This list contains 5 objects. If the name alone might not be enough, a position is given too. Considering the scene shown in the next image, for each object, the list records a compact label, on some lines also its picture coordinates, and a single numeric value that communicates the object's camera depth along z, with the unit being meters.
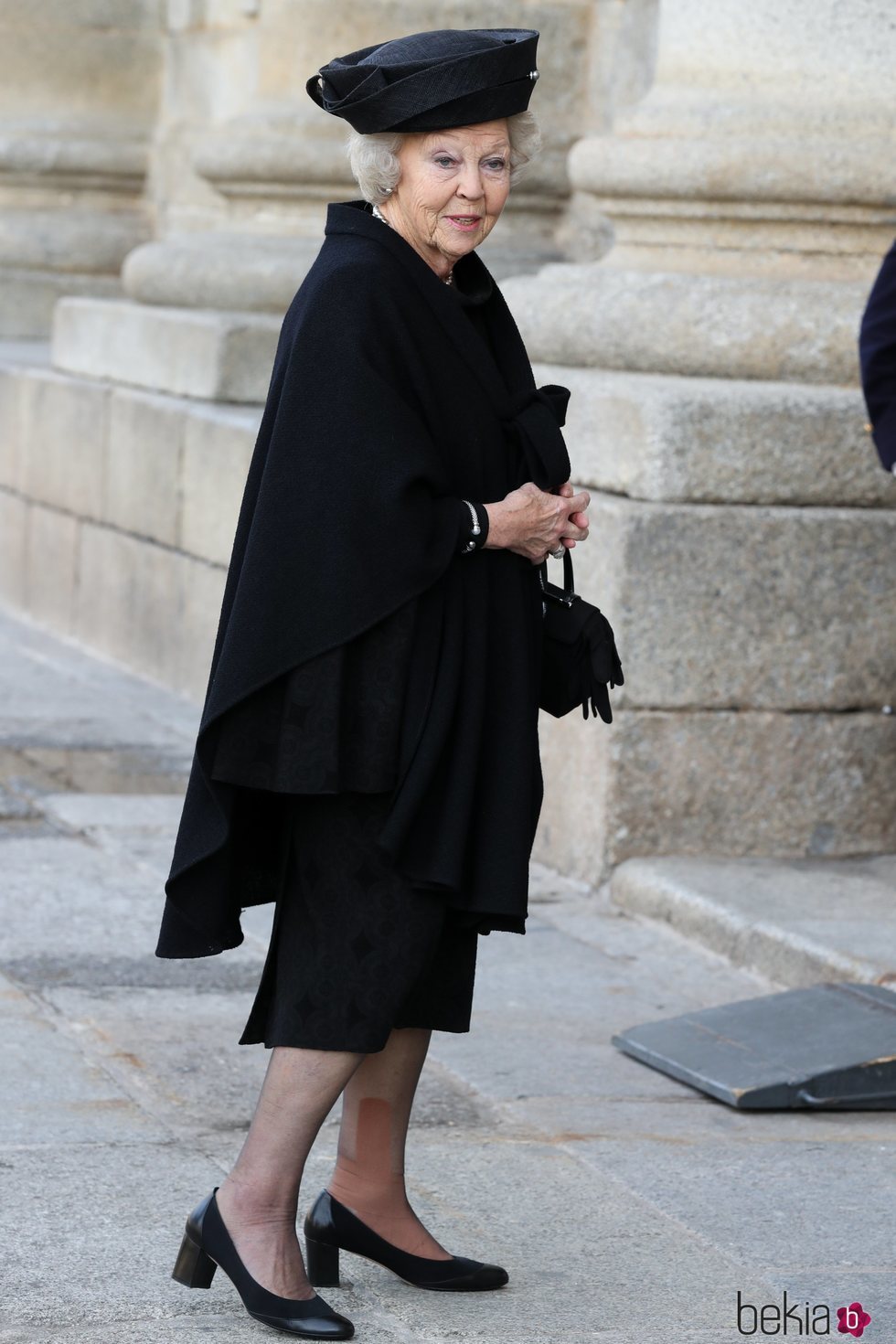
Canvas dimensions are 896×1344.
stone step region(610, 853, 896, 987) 9.55
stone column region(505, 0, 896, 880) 10.77
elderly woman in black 5.98
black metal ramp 8.27
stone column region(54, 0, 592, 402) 15.93
